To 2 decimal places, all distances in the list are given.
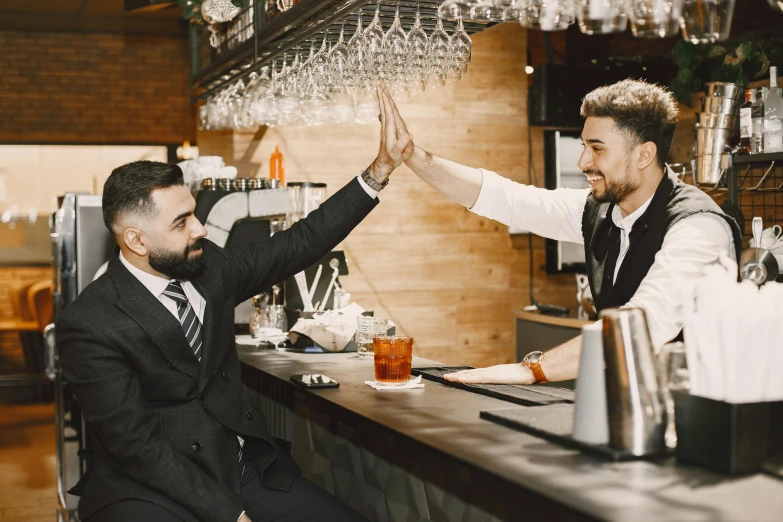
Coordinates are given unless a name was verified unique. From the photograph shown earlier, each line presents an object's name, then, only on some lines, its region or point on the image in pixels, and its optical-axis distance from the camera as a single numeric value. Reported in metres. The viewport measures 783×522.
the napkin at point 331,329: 3.20
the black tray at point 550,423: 1.61
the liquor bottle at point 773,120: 3.76
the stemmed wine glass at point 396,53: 2.70
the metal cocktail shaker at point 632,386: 1.57
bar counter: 1.36
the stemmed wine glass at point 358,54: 2.73
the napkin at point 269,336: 3.52
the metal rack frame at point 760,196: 4.39
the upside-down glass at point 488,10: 2.12
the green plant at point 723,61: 4.24
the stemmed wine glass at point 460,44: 2.74
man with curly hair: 2.25
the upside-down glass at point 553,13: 1.96
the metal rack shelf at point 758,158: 3.70
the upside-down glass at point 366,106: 3.39
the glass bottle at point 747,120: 3.84
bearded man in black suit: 2.24
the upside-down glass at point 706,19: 1.80
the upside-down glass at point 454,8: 2.13
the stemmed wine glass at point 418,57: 2.71
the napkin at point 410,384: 2.40
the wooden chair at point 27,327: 8.60
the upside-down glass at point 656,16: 1.80
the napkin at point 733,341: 1.50
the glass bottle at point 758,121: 3.81
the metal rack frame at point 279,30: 2.81
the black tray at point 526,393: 2.13
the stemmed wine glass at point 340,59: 2.87
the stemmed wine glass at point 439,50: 2.74
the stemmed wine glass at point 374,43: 2.71
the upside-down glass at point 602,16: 1.85
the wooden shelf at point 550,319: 4.79
